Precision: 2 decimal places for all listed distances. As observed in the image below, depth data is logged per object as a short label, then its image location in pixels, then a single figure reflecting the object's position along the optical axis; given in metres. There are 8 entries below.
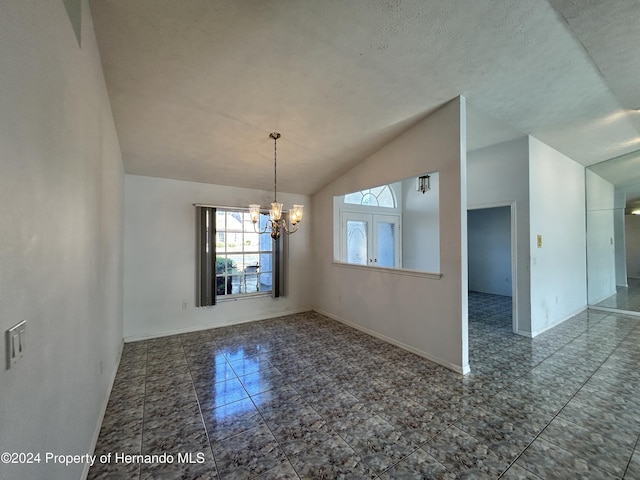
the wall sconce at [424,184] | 4.95
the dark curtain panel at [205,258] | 4.31
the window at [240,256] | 4.64
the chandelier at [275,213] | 2.96
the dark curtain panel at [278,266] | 5.02
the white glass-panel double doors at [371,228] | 5.41
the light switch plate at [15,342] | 0.78
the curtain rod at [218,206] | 4.29
